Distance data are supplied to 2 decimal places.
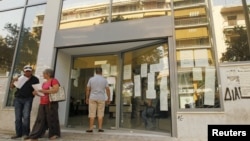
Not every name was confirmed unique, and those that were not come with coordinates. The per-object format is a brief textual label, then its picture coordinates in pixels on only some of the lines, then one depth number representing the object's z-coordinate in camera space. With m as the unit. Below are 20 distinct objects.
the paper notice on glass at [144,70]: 4.53
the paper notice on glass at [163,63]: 4.22
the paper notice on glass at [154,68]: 4.35
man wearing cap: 3.89
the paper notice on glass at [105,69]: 5.10
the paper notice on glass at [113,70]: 5.00
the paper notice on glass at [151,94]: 4.32
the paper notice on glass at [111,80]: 4.93
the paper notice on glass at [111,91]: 4.85
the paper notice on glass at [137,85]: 4.55
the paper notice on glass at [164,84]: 4.16
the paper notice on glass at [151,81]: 4.38
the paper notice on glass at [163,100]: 4.09
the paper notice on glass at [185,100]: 3.82
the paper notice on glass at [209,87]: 3.73
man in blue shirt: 4.14
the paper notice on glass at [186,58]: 3.98
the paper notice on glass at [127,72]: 4.78
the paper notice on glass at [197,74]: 3.89
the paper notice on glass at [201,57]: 3.90
